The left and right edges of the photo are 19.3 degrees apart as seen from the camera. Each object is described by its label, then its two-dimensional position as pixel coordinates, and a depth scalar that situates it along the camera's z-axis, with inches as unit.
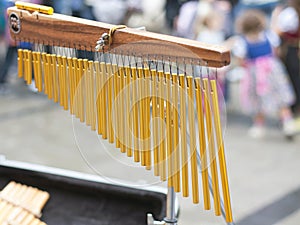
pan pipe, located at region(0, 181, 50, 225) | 124.8
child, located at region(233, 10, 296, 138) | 295.6
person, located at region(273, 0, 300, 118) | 315.8
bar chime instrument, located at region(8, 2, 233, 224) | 96.2
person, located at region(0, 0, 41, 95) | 375.3
